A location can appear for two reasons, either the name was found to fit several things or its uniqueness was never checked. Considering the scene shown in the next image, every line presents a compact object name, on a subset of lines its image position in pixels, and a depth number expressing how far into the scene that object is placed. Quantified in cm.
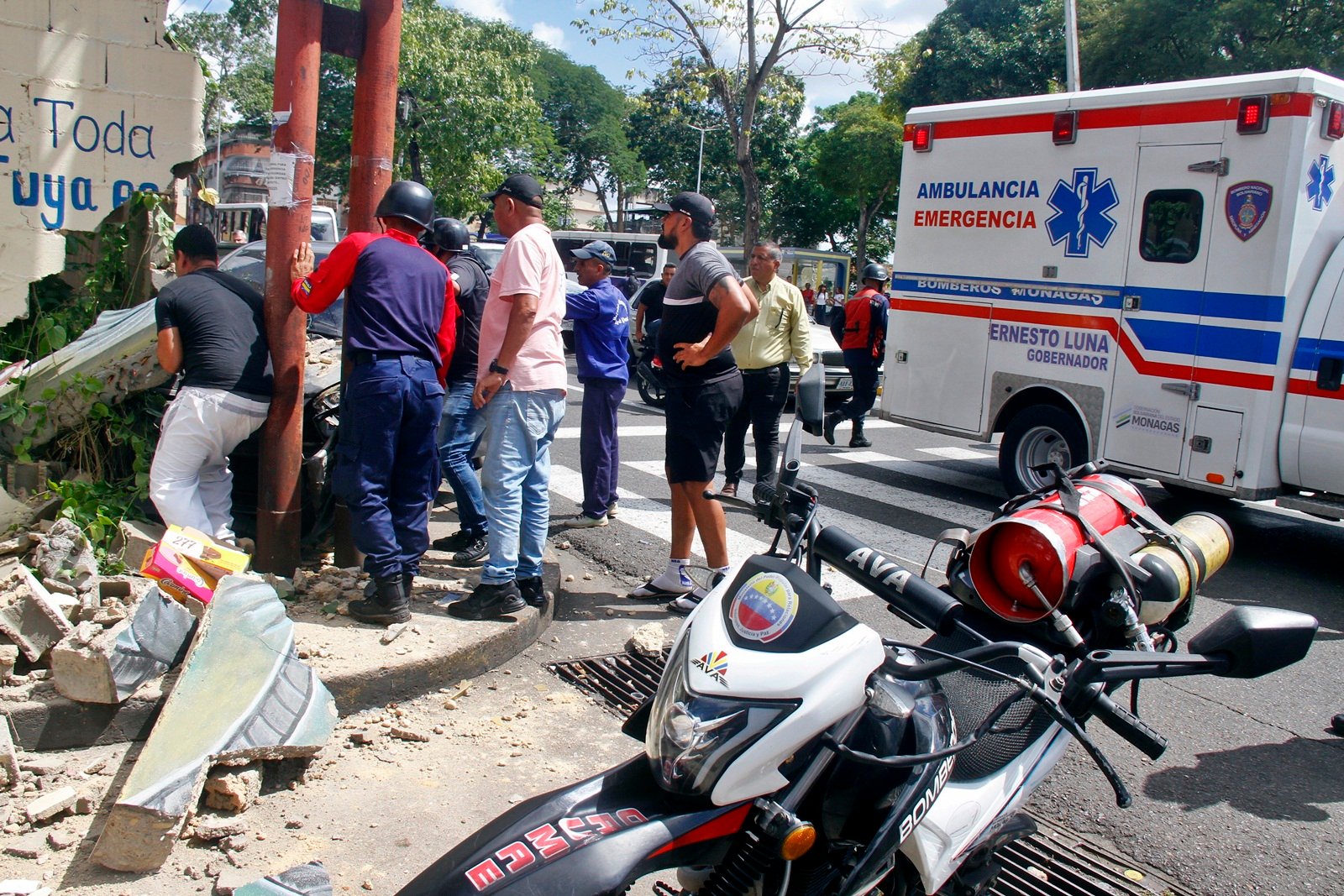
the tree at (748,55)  2016
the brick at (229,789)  320
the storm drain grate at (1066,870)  323
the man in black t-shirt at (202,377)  451
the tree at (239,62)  3790
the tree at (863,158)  3534
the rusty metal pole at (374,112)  479
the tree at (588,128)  5016
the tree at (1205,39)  1919
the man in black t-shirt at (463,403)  583
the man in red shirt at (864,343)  1117
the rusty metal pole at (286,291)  451
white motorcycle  200
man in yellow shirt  712
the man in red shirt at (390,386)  424
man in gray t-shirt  509
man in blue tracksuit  672
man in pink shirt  454
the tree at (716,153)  4422
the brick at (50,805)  306
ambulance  676
